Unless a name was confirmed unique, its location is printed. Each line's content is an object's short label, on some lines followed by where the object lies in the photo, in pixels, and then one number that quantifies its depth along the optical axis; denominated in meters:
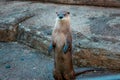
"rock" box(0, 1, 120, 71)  4.29
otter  3.84
